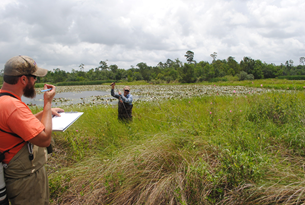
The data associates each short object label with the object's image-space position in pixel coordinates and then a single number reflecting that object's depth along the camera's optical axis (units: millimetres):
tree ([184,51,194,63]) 68819
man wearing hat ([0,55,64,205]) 1328
